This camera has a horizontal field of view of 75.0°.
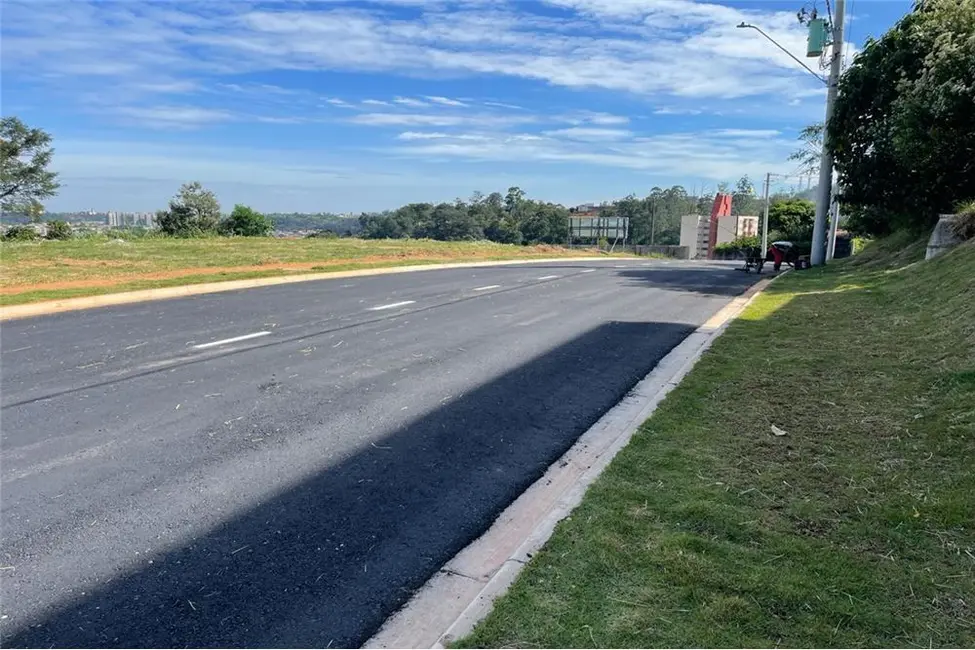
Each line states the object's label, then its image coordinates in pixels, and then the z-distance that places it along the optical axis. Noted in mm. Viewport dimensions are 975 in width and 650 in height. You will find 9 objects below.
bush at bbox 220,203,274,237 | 43156
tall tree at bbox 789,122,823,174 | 41234
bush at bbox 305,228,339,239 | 43875
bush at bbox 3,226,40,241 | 29422
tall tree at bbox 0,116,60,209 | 42969
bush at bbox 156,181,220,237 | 43906
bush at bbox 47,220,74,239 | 31642
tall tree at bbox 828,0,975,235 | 13906
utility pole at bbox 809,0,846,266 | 21625
